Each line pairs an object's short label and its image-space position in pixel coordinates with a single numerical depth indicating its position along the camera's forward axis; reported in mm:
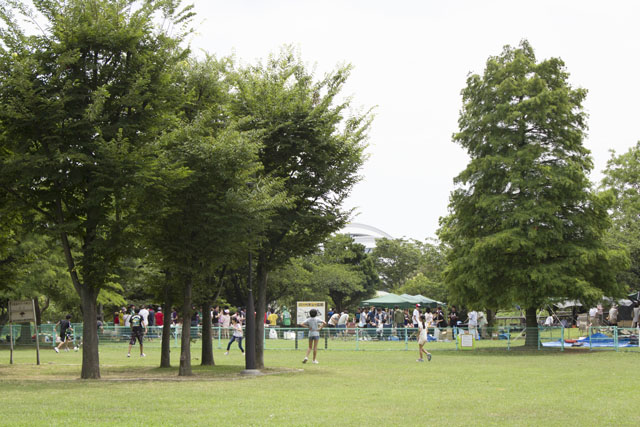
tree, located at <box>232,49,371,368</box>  21562
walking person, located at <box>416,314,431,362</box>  24391
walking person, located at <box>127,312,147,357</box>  29203
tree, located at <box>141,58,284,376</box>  17953
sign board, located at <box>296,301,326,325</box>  34894
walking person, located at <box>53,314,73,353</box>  34788
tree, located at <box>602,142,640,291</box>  43906
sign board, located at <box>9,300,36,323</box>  25469
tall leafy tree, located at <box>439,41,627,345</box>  30312
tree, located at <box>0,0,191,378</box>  16562
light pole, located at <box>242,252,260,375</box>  19406
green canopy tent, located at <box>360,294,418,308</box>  46388
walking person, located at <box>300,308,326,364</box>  23531
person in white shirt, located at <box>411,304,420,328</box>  29917
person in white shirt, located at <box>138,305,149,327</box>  33950
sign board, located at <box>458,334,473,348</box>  31531
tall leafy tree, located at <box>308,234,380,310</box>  64500
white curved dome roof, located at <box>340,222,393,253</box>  159750
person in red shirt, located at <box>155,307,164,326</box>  39688
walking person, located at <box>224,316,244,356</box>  29995
